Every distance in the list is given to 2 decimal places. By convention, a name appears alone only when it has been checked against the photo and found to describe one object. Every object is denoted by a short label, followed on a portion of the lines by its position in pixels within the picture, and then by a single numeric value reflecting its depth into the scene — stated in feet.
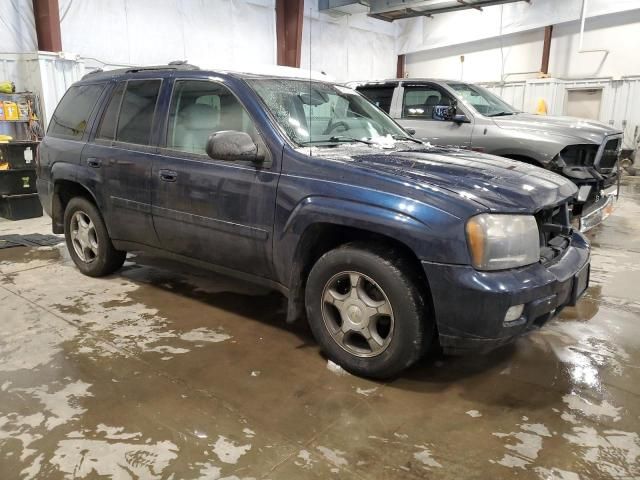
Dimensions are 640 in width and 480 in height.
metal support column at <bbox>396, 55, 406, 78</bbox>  57.52
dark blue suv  8.00
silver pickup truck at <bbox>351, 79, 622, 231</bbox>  18.86
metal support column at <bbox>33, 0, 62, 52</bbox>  29.30
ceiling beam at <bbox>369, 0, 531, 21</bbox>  44.39
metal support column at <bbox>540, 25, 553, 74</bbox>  47.03
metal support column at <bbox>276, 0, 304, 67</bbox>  42.75
